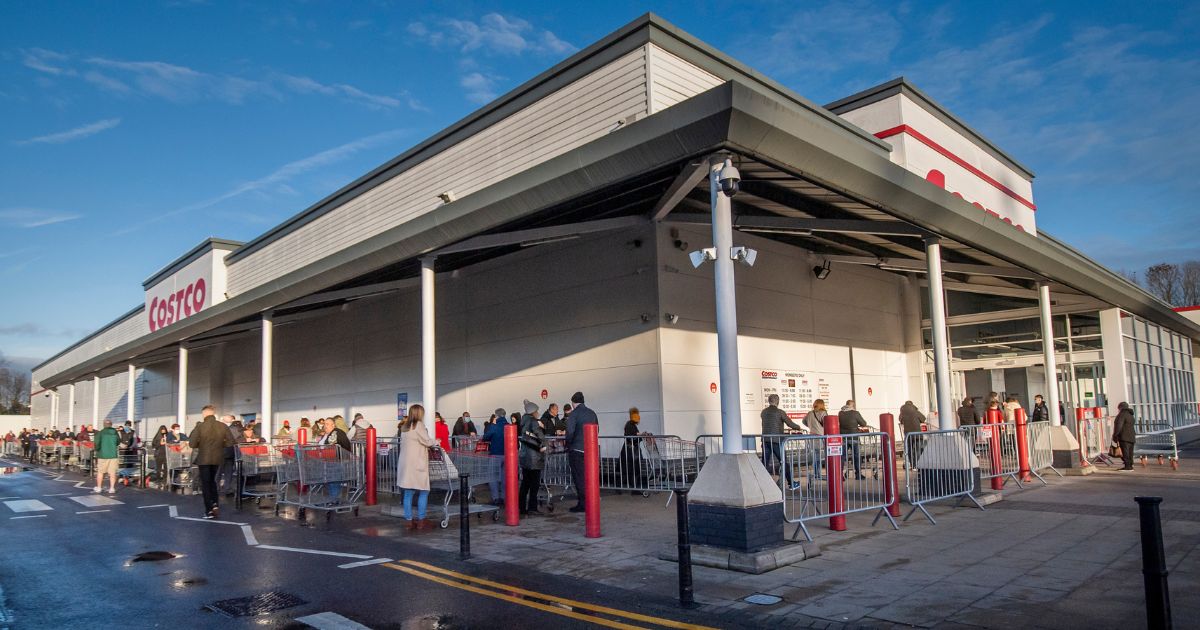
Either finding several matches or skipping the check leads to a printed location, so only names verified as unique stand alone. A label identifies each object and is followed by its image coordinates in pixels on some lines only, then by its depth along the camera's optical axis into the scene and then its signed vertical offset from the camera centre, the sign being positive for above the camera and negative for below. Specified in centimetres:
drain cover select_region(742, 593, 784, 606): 683 -174
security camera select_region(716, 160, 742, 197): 900 +261
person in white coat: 1180 -73
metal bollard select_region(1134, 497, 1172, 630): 476 -109
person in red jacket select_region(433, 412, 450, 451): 1588 -43
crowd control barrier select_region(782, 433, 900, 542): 990 -85
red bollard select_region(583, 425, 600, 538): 1020 -97
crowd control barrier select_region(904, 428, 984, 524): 1165 -102
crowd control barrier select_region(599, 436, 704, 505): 1434 -110
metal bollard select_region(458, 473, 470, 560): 920 -136
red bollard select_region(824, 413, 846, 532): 992 -88
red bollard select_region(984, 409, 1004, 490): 1355 -93
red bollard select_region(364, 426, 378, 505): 1428 -104
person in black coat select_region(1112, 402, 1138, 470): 1764 -96
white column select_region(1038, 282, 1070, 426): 1873 +124
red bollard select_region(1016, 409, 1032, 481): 1476 -92
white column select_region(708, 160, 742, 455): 879 +100
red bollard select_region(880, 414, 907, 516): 1049 -86
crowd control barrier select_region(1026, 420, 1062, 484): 1548 -109
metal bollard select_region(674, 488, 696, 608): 676 -139
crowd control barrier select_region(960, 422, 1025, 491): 1353 -96
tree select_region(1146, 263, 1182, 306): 7100 +1014
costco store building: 1184 +308
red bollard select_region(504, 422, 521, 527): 1175 -103
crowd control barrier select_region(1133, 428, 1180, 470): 1802 -146
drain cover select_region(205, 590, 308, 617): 692 -171
